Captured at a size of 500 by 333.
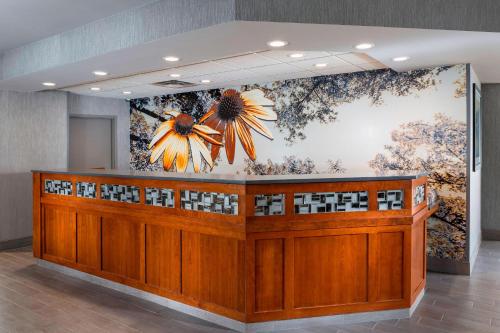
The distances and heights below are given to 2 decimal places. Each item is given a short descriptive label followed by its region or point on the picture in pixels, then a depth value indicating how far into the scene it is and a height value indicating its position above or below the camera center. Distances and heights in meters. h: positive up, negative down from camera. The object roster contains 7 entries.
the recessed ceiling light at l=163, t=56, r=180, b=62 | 4.11 +0.96
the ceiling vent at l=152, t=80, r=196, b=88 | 6.38 +1.12
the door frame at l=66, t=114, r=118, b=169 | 7.84 +0.34
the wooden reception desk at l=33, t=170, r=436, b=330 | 3.26 -0.69
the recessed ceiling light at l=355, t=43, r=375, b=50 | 3.68 +0.97
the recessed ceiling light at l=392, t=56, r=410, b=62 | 4.29 +1.00
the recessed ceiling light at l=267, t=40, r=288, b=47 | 3.47 +0.94
